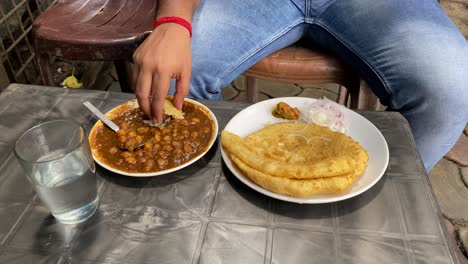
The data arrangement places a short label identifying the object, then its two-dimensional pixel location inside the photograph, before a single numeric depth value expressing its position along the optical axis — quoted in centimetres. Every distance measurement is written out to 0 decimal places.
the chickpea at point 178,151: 86
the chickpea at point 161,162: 84
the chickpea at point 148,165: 83
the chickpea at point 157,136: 90
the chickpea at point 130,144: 87
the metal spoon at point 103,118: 94
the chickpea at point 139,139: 89
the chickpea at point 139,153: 86
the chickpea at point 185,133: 91
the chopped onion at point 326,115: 93
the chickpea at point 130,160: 84
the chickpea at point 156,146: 87
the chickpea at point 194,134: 91
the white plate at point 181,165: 81
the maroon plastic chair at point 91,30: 142
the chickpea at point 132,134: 91
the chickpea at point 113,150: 88
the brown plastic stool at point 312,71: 129
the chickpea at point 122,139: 89
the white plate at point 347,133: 76
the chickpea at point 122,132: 91
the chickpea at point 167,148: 87
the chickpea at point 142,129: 93
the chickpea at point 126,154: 86
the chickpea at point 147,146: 87
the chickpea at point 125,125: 94
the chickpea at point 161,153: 86
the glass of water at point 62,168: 71
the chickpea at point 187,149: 87
